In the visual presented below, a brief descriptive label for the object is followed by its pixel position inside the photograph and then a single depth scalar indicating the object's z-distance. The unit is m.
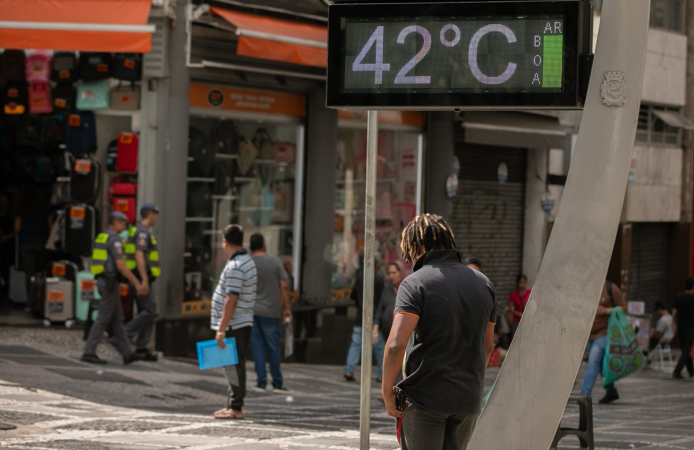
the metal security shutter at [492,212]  20.56
